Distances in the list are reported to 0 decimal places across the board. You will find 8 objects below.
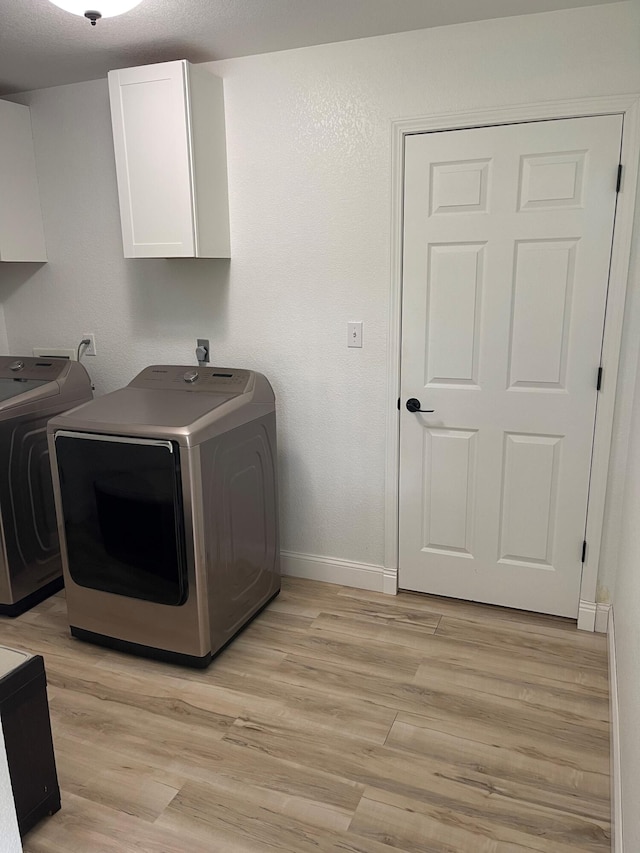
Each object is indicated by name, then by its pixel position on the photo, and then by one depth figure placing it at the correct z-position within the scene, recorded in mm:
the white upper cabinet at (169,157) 2605
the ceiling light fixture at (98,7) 1882
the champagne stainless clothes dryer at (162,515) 2273
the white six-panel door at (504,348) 2391
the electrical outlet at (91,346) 3385
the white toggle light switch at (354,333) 2793
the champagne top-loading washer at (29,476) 2777
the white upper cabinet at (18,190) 3133
